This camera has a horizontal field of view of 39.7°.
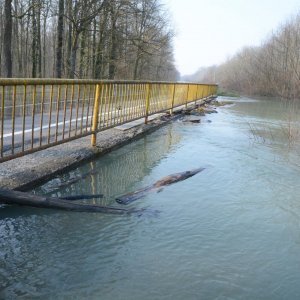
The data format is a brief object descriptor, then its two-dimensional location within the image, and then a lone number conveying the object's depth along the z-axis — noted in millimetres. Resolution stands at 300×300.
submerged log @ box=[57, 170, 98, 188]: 5960
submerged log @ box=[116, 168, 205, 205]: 5452
